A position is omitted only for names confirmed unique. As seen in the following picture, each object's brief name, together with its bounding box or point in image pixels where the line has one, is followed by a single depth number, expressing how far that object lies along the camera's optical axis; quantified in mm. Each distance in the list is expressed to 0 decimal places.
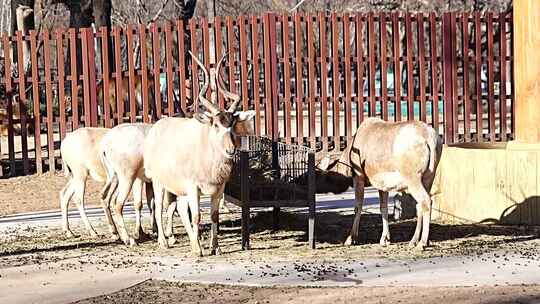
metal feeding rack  12562
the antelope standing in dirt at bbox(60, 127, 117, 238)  14242
